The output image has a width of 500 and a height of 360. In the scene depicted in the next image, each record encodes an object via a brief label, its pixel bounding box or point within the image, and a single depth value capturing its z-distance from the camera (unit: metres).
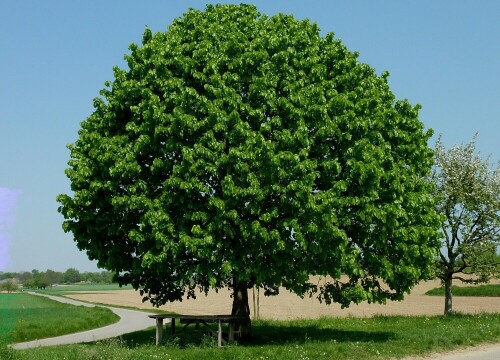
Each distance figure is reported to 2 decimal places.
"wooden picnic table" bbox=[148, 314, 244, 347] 22.25
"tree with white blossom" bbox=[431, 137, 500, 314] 35.31
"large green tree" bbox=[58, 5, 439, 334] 19.98
